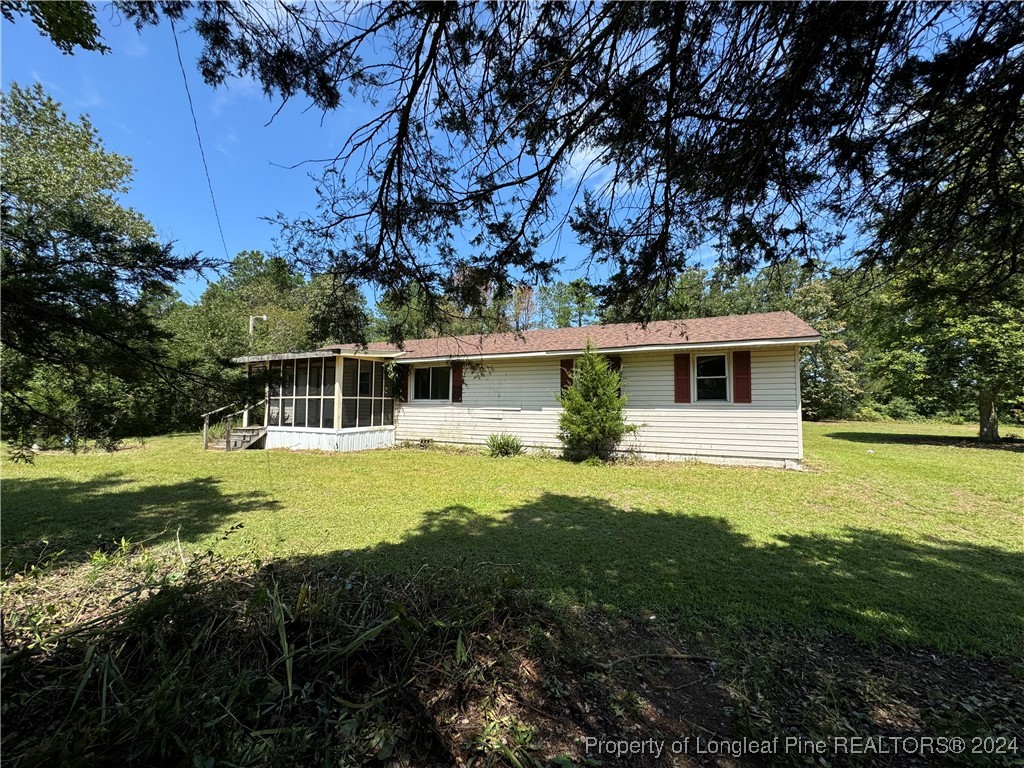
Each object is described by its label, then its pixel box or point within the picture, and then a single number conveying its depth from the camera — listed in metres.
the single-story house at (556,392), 9.56
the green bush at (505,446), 12.05
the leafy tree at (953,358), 11.59
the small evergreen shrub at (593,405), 10.48
